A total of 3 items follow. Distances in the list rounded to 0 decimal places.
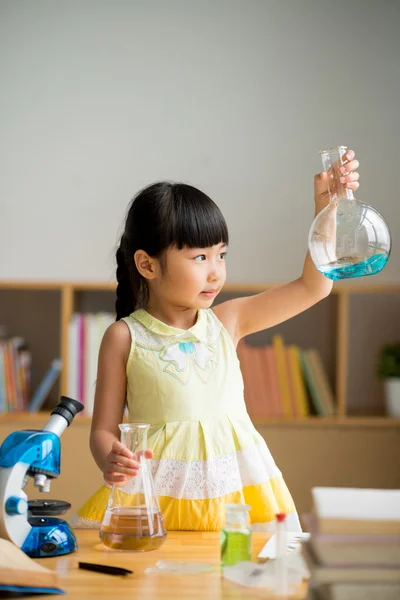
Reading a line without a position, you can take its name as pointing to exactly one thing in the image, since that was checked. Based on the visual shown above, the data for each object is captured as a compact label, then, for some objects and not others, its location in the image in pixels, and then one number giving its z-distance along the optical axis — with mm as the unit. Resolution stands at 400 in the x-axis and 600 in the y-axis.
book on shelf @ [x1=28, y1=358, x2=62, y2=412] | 2953
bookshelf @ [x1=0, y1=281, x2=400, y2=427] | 3150
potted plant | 2861
